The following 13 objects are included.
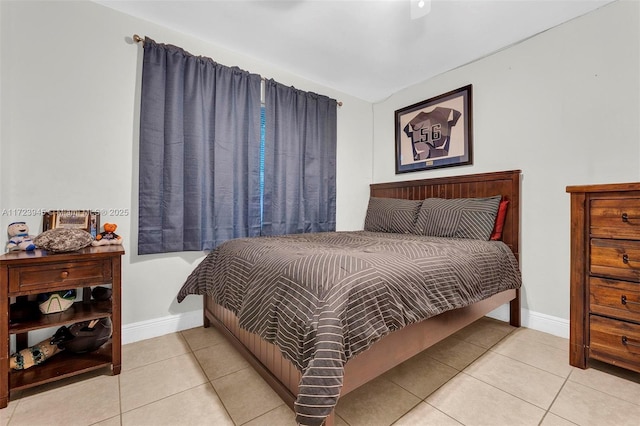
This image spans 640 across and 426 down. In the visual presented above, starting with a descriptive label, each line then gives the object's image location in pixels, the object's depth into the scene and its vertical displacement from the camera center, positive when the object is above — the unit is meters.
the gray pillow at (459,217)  2.21 -0.04
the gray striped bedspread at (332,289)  0.93 -0.36
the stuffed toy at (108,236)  1.72 -0.15
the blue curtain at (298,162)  2.61 +0.51
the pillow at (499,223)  2.30 -0.09
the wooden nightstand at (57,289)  1.30 -0.45
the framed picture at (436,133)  2.68 +0.84
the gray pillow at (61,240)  1.43 -0.15
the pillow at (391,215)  2.70 -0.03
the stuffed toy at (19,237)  1.50 -0.14
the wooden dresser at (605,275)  1.46 -0.34
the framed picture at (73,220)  1.71 -0.05
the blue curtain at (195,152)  2.02 +0.48
